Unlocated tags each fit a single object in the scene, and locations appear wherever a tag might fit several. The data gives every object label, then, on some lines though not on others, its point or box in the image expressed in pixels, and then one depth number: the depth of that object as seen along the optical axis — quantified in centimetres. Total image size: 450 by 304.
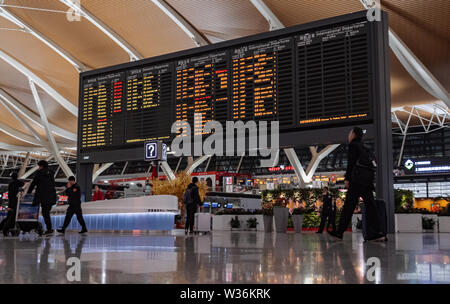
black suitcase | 833
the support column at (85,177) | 1967
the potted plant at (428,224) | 2206
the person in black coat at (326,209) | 1579
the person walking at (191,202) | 1421
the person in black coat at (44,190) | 1169
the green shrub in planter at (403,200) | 2101
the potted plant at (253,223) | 2355
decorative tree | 2059
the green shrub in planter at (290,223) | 2191
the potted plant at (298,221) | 1908
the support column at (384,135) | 1286
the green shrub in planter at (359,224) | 2043
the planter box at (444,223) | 2127
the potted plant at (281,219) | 1872
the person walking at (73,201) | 1321
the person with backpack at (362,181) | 830
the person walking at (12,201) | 1278
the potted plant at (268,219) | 2039
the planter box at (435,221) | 2205
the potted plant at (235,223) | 2391
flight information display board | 1385
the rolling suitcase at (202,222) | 1459
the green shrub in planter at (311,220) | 2155
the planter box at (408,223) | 2016
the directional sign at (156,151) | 1644
